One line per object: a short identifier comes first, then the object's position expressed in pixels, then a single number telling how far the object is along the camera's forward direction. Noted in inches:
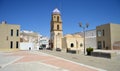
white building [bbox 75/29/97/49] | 1081.3
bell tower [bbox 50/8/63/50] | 1145.4
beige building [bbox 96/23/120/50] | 732.5
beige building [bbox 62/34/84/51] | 1117.9
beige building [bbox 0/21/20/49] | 712.9
